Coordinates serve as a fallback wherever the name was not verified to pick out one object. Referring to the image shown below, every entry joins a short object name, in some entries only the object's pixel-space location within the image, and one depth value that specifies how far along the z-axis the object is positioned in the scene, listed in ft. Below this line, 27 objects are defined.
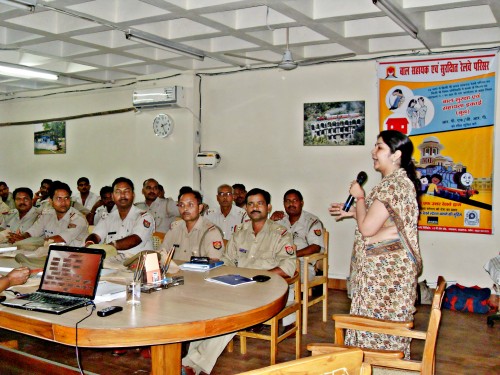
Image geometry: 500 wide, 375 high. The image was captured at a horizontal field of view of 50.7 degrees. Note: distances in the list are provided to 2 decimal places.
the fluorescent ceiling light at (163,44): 17.80
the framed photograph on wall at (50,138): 31.83
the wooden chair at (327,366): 4.73
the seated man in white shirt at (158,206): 24.34
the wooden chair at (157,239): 17.33
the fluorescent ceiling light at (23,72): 22.82
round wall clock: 25.88
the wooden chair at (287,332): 11.82
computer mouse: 10.29
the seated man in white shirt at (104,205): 24.48
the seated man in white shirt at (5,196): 29.78
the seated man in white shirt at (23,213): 20.81
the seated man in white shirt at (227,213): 22.09
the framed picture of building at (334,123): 21.53
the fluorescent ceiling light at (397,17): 14.64
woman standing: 9.00
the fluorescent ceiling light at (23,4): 14.20
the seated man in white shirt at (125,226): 15.34
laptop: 8.46
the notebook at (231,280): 10.11
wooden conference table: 7.34
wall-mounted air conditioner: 24.76
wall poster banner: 19.20
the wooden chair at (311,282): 15.55
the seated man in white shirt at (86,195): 27.94
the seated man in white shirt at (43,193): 27.96
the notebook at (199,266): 11.57
